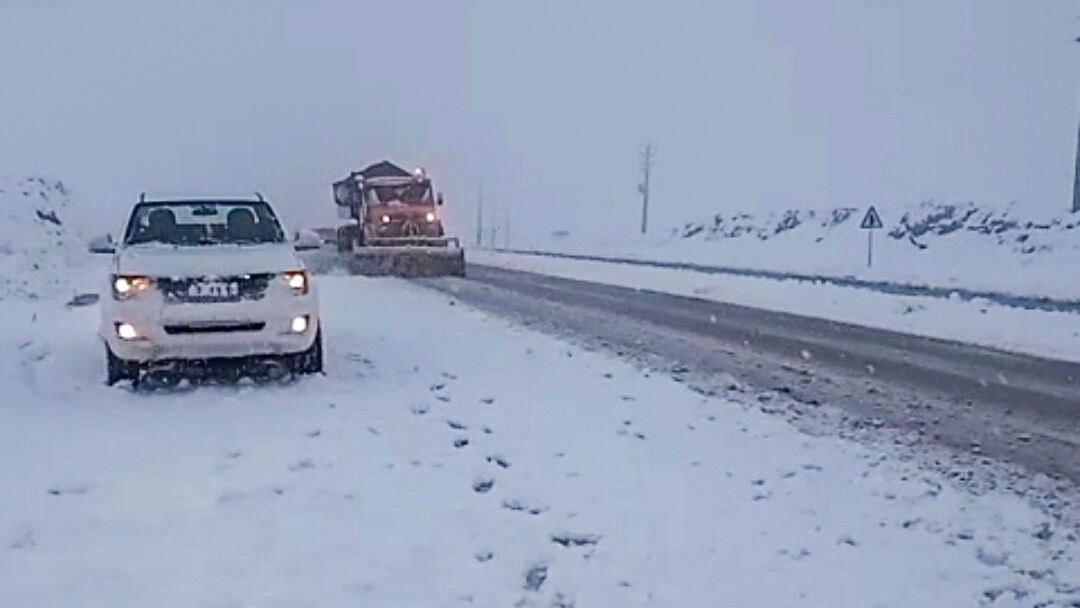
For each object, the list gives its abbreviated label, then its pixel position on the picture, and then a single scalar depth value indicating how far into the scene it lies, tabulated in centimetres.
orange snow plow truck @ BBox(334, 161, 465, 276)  2964
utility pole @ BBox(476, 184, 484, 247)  11242
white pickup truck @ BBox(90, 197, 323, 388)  951
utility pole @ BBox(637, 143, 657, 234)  9031
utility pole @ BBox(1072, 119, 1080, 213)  4038
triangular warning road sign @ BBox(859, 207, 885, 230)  3334
